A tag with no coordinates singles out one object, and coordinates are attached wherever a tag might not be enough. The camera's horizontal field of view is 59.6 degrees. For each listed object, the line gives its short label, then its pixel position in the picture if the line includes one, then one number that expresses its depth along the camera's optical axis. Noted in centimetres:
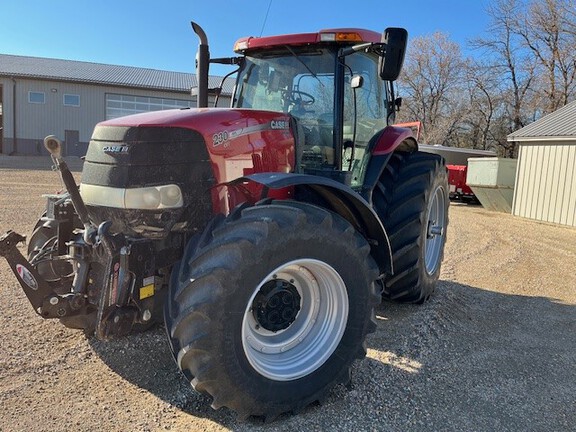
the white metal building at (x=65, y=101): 2897
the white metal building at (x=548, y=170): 1280
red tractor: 251
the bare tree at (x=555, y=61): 2867
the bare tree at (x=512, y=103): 3147
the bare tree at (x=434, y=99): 3516
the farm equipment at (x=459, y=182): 1683
